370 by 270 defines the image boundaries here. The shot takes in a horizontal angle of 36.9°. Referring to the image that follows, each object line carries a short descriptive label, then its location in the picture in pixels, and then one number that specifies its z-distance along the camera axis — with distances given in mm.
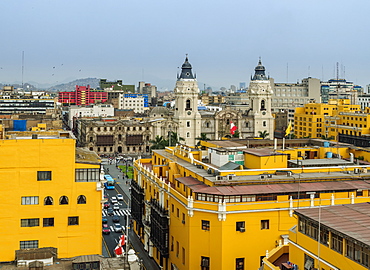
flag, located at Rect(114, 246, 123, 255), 39281
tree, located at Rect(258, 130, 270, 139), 155612
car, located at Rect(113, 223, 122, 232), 74500
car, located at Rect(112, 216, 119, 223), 79500
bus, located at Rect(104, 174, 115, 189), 104631
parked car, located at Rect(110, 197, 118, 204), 92062
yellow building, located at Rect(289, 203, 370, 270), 27297
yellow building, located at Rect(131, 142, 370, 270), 44906
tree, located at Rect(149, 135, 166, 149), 125750
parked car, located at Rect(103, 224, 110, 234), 73338
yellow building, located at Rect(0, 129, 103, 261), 41969
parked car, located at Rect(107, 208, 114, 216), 83925
